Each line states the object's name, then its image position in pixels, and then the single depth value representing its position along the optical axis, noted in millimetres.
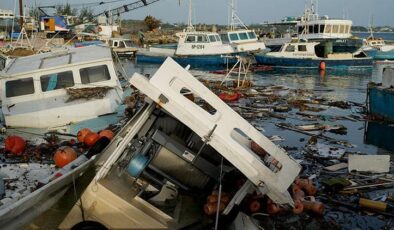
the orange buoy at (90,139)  10006
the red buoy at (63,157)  8859
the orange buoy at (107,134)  9846
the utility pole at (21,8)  30359
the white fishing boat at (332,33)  40281
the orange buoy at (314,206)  7134
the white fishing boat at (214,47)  38719
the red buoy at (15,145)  10102
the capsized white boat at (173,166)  5129
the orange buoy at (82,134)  10312
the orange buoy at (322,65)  37125
